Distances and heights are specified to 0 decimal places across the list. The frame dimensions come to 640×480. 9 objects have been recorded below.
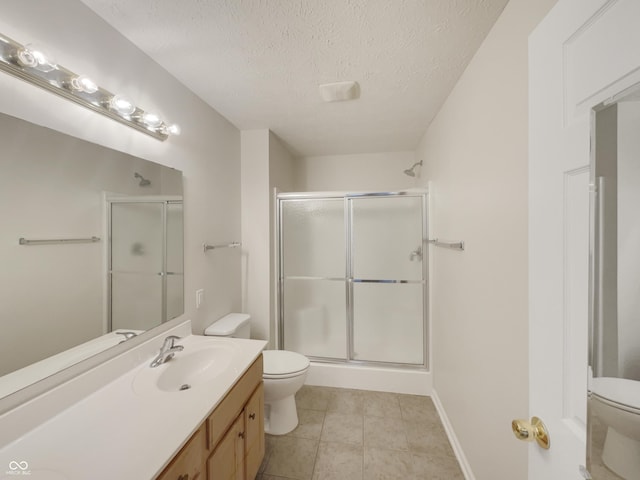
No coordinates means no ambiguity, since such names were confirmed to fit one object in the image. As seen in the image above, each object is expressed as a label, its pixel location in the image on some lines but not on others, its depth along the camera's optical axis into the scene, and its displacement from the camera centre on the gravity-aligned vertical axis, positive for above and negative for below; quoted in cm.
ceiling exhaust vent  157 +98
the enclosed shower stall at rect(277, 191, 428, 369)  234 -38
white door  42 +9
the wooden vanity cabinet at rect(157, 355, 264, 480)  82 -83
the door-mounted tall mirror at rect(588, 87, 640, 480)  35 -8
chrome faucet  123 -58
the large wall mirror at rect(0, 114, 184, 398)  81 -4
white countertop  67 -63
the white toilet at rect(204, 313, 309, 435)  167 -96
